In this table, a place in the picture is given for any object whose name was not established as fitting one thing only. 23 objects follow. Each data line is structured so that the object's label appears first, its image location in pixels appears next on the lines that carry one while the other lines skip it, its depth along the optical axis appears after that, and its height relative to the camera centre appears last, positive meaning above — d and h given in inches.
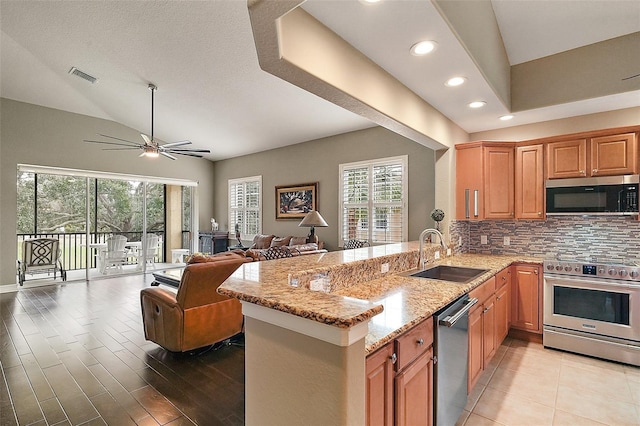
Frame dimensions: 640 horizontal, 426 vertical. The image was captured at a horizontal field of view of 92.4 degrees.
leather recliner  111.7 -36.7
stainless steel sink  112.4 -22.3
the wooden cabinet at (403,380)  48.7 -29.5
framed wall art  253.8 +12.4
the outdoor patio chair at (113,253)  270.8 -34.8
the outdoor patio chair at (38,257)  231.6 -33.2
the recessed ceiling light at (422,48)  84.4 +47.1
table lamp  204.5 -4.6
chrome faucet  103.4 -15.1
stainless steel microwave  121.6 +7.9
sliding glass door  253.9 -4.7
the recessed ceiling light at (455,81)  105.7 +46.6
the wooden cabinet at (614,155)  123.1 +24.5
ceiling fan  196.3 +43.5
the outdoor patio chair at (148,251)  297.6 -36.6
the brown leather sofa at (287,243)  187.8 -22.3
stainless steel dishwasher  66.2 -34.1
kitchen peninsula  37.7 -19.6
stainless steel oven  111.3 -36.5
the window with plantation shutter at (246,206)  307.2 +8.4
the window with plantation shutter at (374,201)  202.7 +9.6
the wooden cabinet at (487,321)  87.5 -36.2
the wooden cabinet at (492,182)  150.1 +15.8
